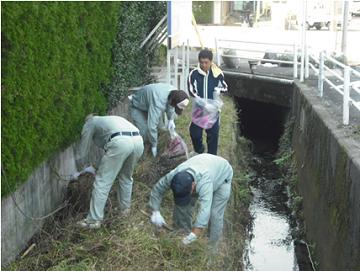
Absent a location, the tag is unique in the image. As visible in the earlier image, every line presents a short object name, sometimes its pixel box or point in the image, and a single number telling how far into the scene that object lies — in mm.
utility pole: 15145
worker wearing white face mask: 7521
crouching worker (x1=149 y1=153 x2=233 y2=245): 5516
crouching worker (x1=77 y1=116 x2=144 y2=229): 5930
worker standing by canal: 7985
